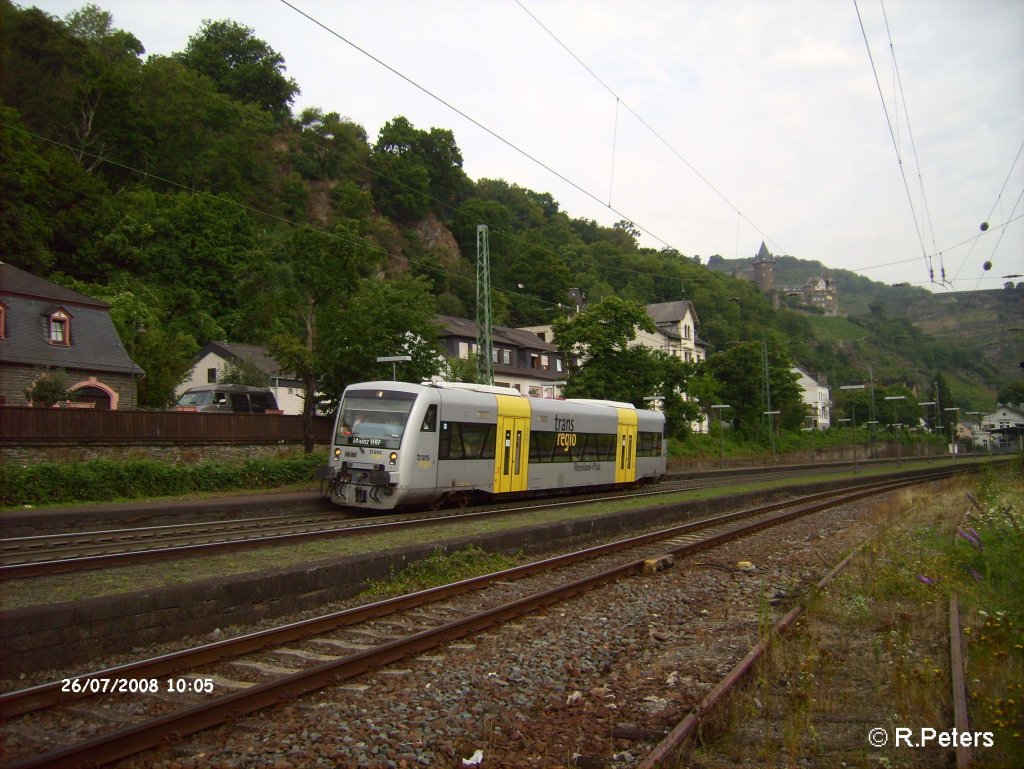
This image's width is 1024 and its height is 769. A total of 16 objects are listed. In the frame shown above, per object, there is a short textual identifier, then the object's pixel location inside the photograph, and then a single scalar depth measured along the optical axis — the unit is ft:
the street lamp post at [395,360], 83.46
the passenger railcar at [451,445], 60.23
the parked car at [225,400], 111.24
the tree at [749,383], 217.97
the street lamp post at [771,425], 201.04
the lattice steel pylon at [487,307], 99.04
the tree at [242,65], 289.33
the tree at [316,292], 90.94
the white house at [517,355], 192.75
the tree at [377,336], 91.35
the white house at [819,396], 358.53
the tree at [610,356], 144.77
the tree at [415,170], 297.53
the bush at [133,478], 60.49
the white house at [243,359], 162.81
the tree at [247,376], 145.89
